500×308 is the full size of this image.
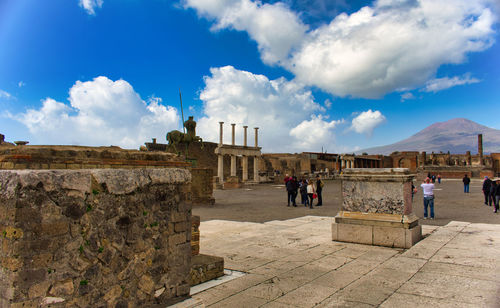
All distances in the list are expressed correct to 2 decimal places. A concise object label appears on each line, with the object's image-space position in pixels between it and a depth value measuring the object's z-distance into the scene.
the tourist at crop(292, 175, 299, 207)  15.35
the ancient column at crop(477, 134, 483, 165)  62.22
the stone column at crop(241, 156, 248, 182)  38.06
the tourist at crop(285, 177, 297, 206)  15.36
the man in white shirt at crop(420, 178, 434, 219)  10.39
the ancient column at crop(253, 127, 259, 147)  40.23
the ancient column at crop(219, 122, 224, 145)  35.69
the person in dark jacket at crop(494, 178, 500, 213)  12.00
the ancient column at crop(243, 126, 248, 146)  38.62
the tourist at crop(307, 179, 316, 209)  14.46
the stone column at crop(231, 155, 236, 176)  36.79
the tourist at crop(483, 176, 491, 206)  14.30
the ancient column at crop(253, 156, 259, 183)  37.60
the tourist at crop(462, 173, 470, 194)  21.14
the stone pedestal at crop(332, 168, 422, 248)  6.41
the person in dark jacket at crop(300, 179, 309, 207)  15.42
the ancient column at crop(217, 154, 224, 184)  34.75
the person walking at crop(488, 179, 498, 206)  12.52
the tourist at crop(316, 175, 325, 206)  15.62
